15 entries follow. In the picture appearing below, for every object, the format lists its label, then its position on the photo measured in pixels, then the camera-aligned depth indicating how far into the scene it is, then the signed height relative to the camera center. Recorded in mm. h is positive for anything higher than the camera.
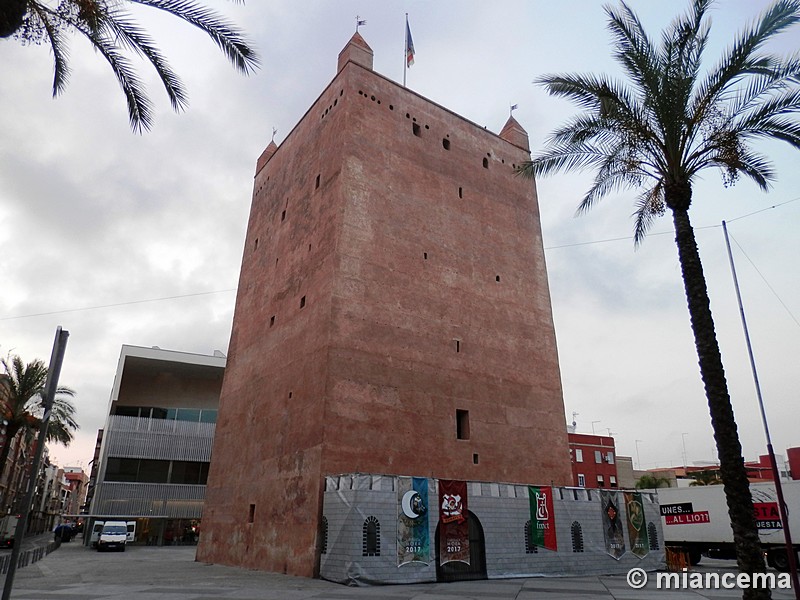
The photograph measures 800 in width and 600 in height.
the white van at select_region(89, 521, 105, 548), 37719 -1380
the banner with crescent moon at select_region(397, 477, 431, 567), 16688 -306
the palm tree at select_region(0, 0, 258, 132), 10021 +8469
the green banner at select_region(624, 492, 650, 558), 21703 -477
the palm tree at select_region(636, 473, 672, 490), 59938 +2993
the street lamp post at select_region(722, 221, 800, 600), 10519 +627
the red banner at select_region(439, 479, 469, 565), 17500 -320
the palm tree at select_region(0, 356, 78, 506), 32406 +6308
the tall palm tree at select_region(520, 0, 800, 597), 12203 +8809
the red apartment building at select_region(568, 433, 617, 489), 60531 +5309
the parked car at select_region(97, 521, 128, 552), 35219 -1524
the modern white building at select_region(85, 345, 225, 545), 40656 +4621
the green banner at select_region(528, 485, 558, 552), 19547 -242
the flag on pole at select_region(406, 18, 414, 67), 28812 +22195
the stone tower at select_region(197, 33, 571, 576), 19891 +7064
